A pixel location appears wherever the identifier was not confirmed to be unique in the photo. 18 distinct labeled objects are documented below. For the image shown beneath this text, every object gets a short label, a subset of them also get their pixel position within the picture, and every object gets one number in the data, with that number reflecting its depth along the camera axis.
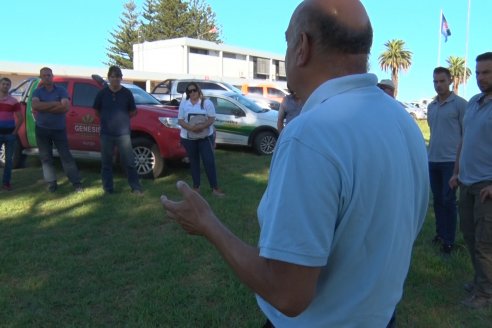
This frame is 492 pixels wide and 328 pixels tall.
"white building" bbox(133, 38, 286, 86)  50.16
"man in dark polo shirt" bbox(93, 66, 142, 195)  7.39
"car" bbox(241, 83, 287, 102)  24.57
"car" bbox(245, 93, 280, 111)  17.00
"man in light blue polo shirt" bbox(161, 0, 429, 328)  1.09
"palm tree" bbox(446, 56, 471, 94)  72.88
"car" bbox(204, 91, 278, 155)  11.93
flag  38.16
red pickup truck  8.73
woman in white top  7.56
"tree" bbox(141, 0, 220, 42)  60.25
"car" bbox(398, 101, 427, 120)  40.79
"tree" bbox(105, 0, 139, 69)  61.66
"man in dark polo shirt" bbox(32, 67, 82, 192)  7.46
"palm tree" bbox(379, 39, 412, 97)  73.19
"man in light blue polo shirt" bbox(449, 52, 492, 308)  3.83
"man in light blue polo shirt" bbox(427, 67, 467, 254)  5.03
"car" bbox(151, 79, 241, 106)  15.32
